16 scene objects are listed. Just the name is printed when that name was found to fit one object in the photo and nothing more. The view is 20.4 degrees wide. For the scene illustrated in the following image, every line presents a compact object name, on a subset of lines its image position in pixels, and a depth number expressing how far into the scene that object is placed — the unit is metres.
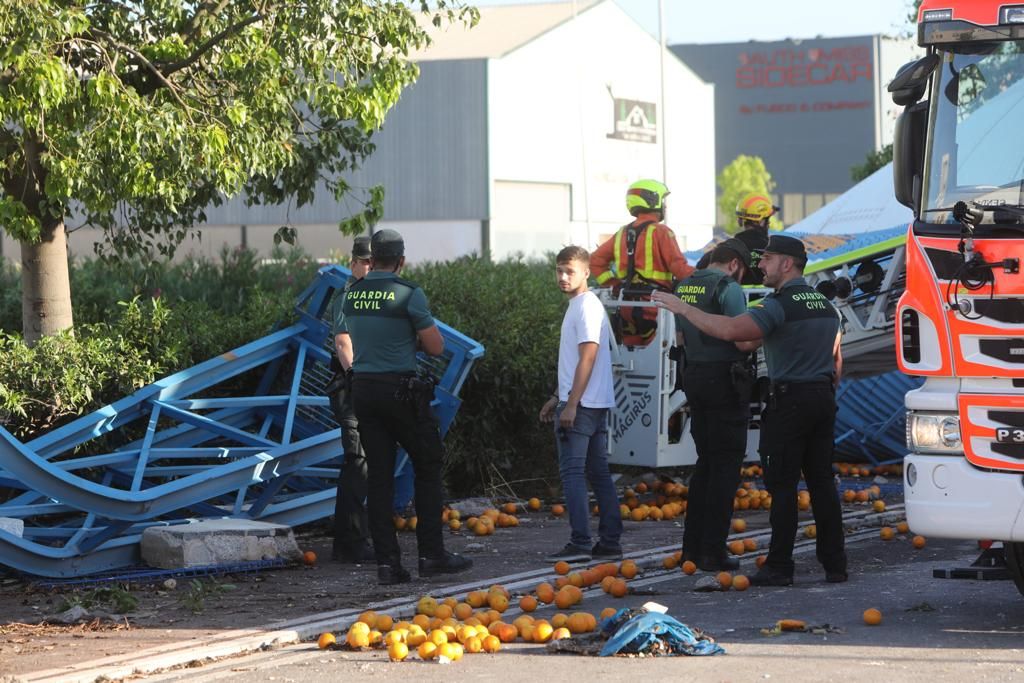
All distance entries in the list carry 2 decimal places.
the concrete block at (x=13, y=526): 16.58
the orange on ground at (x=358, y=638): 13.34
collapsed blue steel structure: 16.77
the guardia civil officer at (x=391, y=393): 16.74
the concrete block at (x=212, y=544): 17.20
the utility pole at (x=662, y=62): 77.88
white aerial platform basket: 21.28
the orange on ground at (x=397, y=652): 12.92
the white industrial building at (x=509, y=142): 95.97
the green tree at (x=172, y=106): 17.71
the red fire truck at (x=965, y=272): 13.09
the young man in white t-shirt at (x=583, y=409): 17.57
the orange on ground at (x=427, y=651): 12.96
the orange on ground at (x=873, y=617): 13.94
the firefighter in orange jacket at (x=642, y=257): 20.66
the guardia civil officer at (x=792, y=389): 16.09
